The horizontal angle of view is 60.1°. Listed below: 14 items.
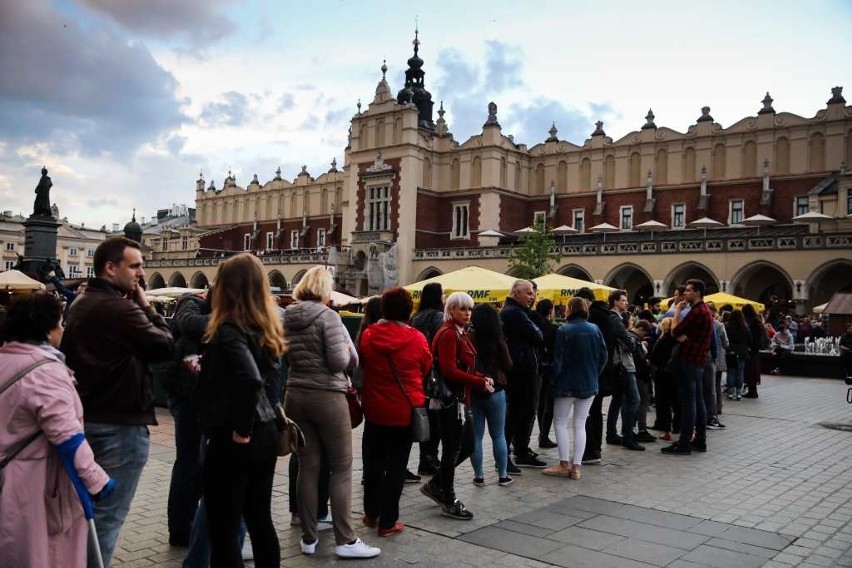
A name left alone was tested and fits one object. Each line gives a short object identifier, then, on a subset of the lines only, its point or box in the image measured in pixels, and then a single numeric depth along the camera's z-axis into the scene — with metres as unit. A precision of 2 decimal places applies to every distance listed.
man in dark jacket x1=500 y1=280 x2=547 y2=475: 7.67
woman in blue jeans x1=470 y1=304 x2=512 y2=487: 6.91
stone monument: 20.27
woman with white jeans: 7.53
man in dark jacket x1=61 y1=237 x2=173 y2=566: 3.68
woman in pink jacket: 3.20
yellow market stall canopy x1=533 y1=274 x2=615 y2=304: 16.72
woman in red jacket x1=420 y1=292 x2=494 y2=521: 5.99
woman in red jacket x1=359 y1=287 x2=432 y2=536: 5.39
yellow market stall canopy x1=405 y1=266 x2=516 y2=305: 15.58
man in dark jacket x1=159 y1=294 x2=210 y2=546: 4.93
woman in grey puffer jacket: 4.89
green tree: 34.38
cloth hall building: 32.31
